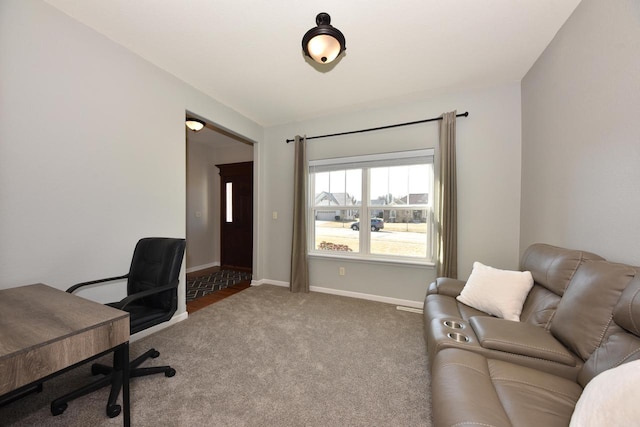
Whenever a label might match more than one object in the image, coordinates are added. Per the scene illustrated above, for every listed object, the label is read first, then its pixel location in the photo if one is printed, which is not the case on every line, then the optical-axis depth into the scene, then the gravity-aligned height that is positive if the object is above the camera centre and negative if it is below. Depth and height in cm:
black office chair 150 -65
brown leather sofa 95 -74
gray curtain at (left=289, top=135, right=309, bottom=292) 368 -18
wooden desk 86 -50
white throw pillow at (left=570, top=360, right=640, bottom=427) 66 -56
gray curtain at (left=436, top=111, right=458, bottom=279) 282 +8
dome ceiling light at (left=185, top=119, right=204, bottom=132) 325 +123
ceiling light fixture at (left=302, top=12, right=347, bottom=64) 167 +126
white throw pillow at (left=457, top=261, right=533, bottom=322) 177 -63
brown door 503 -6
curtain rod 285 +117
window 317 +9
